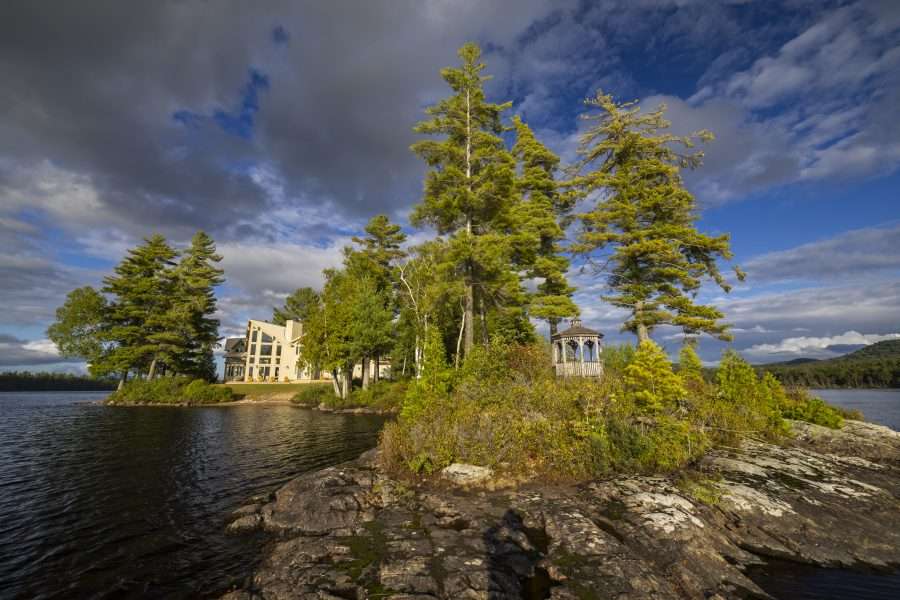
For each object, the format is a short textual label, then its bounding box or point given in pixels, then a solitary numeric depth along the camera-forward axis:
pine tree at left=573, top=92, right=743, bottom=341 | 20.77
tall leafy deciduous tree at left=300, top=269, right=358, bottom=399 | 41.06
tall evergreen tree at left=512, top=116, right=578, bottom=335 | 24.28
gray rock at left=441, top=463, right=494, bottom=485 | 11.06
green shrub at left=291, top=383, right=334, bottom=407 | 44.19
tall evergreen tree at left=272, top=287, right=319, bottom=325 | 83.81
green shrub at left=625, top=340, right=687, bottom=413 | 13.04
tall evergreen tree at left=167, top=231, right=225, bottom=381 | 51.88
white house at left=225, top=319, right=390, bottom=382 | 68.06
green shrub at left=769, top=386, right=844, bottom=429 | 16.44
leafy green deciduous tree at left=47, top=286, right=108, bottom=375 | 49.81
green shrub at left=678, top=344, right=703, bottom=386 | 17.77
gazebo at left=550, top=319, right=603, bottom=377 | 20.62
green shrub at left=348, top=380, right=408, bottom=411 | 38.81
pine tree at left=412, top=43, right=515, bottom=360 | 21.02
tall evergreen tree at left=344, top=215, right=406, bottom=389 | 43.62
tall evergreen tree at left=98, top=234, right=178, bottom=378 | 48.16
